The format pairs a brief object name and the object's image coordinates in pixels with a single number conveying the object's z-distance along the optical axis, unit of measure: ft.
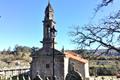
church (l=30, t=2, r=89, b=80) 41.61
